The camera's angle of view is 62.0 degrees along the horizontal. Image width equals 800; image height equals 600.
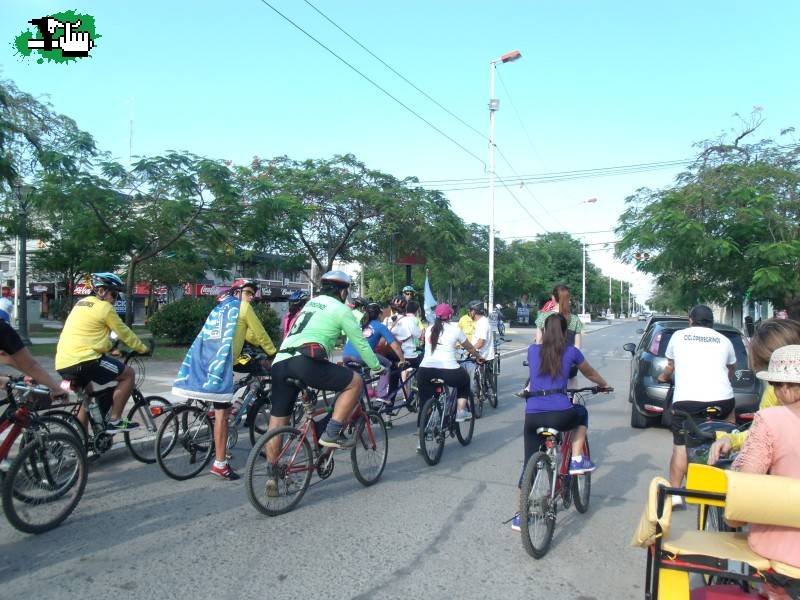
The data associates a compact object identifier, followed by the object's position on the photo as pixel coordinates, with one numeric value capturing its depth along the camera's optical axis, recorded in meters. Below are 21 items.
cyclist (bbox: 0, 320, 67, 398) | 4.56
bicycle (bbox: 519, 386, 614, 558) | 4.30
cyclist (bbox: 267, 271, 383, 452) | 5.28
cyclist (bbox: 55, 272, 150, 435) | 6.04
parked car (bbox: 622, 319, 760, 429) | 8.69
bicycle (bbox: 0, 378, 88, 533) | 4.57
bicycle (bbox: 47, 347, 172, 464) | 6.07
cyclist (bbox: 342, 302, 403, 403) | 7.84
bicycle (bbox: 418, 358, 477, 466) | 6.77
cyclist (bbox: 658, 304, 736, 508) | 5.14
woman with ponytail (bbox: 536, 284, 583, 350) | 7.81
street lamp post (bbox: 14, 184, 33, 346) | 15.95
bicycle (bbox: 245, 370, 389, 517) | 5.09
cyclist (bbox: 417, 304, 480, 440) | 7.24
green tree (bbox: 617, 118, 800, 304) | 16.28
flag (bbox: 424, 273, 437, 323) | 15.60
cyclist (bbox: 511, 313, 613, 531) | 4.68
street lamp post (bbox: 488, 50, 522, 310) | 22.95
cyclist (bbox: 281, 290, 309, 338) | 8.84
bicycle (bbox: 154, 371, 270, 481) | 6.10
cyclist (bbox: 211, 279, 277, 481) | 6.06
